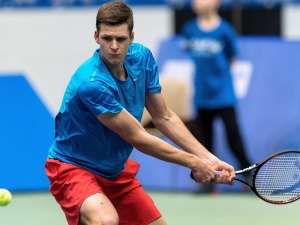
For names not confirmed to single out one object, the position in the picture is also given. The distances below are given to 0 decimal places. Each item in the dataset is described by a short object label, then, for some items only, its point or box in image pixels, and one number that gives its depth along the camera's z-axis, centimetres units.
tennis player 1132
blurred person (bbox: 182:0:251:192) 2044
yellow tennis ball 1375
